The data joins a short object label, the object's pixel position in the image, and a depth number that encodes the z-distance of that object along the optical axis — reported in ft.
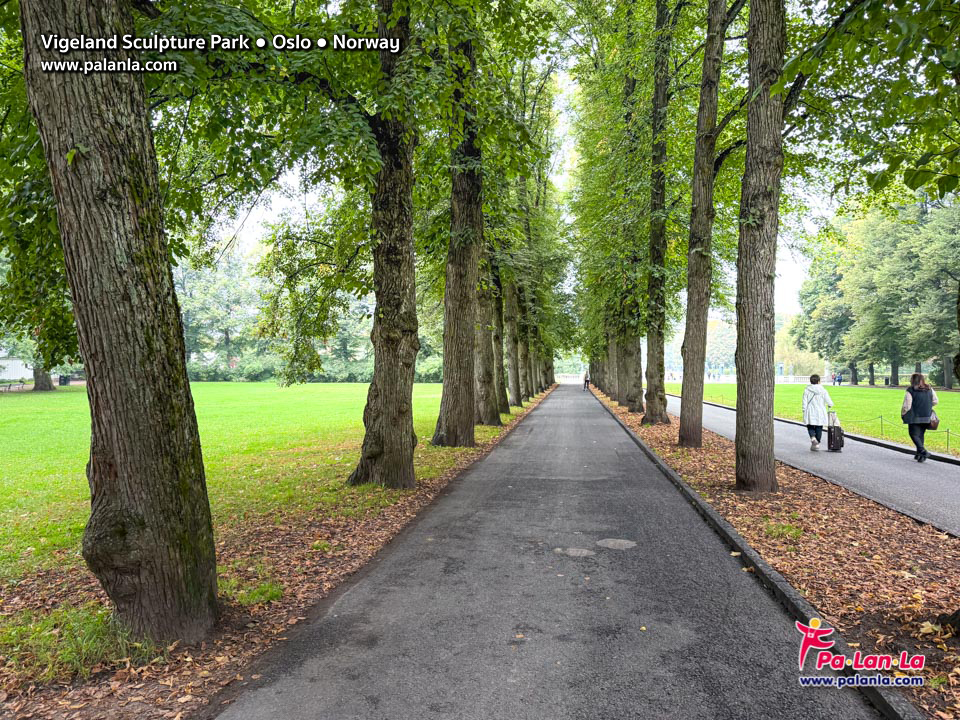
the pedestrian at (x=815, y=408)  43.57
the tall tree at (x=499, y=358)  74.23
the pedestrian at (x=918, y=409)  37.29
